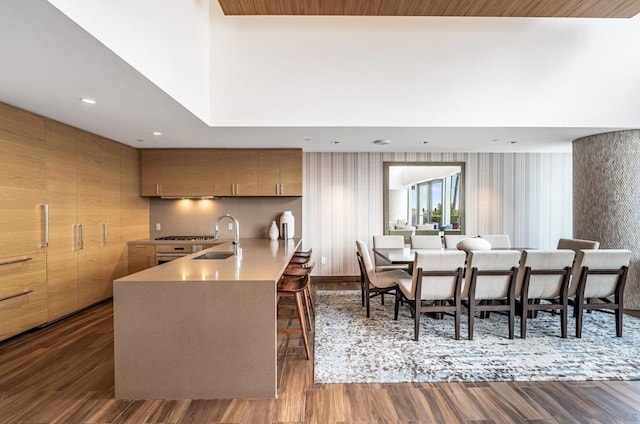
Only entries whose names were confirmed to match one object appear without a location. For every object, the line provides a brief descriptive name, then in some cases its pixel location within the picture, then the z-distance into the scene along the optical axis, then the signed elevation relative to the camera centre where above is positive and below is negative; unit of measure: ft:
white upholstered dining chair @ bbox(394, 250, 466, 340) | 9.66 -2.21
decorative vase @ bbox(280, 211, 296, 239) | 16.20 -0.68
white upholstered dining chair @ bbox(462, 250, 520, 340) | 9.80 -2.23
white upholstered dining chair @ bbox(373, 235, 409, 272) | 14.70 -1.56
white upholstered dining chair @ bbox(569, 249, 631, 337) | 9.99 -2.29
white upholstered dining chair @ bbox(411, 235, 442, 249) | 14.71 -1.52
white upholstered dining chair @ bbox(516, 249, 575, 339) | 9.99 -2.27
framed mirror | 18.51 +0.81
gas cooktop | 16.33 -1.39
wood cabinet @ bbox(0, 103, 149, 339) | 9.57 -0.19
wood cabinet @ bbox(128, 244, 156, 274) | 15.14 -2.15
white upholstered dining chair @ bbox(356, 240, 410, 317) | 11.90 -2.59
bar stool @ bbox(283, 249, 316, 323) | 10.60 -2.02
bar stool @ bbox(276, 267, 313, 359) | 8.38 -2.24
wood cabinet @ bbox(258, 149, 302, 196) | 16.12 +1.99
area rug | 7.91 -4.17
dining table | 10.85 -1.72
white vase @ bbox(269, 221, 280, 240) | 16.33 -1.10
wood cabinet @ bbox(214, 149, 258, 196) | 16.15 +1.97
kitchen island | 6.88 -2.83
